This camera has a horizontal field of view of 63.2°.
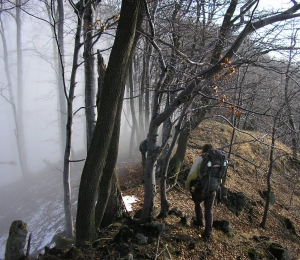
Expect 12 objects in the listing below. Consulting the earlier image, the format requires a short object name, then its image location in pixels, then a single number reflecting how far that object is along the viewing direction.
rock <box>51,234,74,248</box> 6.24
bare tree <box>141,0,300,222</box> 3.91
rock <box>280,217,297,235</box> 7.60
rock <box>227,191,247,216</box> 7.35
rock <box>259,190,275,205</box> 8.51
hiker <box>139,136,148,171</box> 7.95
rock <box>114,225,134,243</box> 4.06
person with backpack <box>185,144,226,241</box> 4.54
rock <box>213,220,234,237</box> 5.09
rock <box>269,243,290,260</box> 4.63
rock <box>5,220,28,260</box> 4.12
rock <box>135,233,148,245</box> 4.00
